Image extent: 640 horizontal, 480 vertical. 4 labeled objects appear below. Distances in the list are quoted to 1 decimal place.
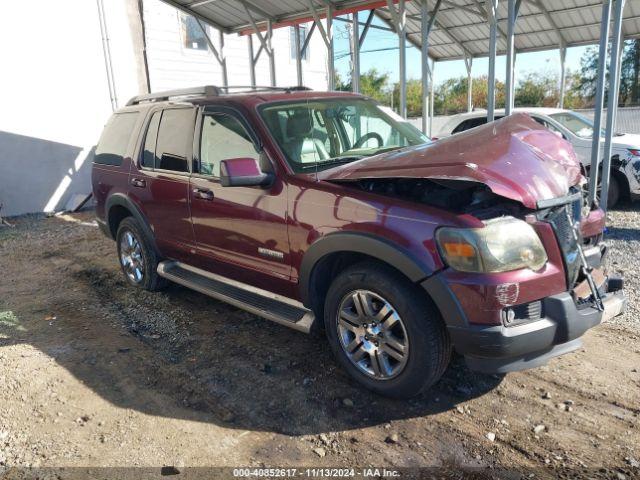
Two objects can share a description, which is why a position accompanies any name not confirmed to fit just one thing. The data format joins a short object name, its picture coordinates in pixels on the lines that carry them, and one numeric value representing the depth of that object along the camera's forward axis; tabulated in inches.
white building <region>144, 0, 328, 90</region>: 513.3
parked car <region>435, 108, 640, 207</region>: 324.2
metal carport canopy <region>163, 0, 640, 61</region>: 438.6
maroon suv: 109.4
